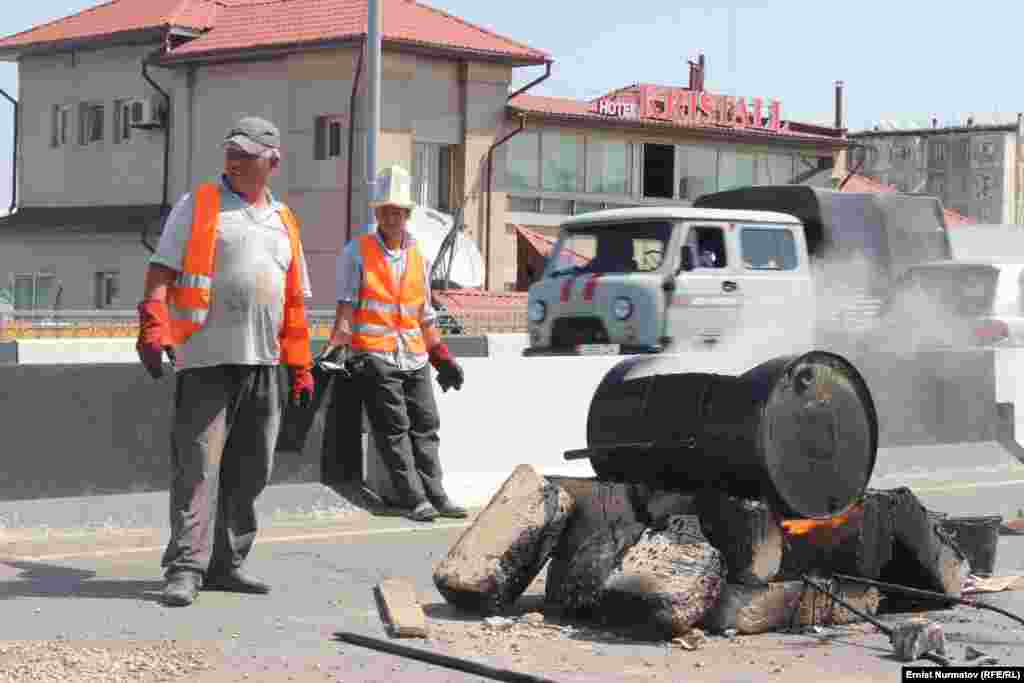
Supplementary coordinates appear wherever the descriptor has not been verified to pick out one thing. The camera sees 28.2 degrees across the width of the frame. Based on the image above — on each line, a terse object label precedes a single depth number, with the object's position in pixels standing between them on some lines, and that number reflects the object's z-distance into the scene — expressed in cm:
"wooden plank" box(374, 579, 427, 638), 731
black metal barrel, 780
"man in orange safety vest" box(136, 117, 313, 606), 812
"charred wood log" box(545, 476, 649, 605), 802
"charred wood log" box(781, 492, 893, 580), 781
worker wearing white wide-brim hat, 1116
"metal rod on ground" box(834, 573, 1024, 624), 781
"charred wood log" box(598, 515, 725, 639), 730
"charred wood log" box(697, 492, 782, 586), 762
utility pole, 2402
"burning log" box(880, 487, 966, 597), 818
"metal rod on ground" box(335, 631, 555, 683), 655
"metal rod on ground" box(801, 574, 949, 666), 720
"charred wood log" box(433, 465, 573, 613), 785
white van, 2162
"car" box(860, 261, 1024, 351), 2223
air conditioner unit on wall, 5075
